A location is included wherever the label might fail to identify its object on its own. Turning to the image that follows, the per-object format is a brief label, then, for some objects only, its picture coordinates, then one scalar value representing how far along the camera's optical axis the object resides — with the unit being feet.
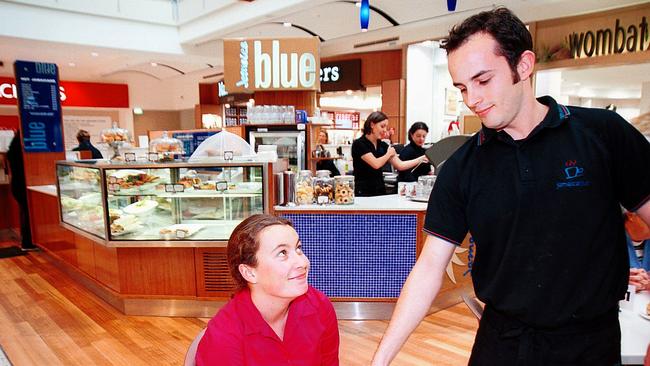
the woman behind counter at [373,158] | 13.37
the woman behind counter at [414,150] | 15.88
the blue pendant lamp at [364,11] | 13.67
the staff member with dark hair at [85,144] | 21.72
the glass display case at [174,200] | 11.55
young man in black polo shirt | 3.59
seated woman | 4.47
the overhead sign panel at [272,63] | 16.30
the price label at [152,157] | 11.97
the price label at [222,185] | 11.62
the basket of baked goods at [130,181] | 11.85
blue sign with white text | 18.75
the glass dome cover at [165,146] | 12.55
